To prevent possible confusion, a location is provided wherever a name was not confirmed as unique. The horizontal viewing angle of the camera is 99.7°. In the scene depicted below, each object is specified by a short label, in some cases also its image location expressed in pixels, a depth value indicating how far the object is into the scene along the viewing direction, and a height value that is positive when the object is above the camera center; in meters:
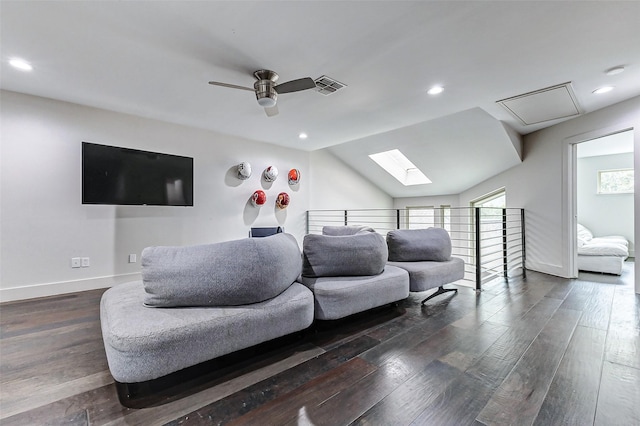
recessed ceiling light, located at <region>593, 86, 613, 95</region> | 3.03 +1.42
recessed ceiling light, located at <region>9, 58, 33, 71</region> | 2.43 +1.39
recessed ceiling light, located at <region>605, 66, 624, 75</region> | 2.62 +1.41
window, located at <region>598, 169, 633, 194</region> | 5.66 +0.69
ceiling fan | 2.58 +1.23
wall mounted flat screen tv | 3.30 +0.50
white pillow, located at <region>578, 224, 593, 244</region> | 4.76 -0.40
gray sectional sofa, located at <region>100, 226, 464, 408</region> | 1.30 -0.55
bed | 4.10 -0.67
